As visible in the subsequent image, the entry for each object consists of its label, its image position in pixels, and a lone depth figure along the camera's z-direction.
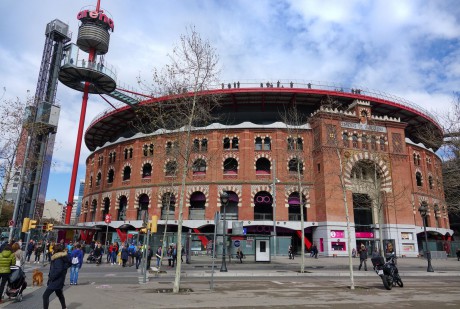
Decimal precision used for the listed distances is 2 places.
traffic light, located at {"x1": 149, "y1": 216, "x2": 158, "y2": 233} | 15.91
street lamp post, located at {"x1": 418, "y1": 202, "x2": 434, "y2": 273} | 22.06
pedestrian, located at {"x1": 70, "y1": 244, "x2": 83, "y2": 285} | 13.93
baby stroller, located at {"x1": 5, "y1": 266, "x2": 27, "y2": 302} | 10.06
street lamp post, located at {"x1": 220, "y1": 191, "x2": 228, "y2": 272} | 17.34
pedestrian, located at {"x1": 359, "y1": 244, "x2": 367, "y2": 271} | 22.44
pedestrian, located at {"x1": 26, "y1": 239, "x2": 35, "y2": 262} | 26.85
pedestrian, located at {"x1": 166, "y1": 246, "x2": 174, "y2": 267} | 24.82
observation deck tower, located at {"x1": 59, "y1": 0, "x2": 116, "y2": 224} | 42.09
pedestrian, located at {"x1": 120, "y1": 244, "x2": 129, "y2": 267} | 24.73
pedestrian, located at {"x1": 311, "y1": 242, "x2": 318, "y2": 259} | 33.53
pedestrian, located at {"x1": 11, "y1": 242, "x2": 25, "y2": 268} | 10.44
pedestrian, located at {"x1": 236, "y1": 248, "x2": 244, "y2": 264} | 27.27
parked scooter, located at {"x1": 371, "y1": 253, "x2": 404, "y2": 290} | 13.33
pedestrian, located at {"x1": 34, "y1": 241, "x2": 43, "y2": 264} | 27.16
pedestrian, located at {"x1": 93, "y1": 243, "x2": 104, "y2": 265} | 25.97
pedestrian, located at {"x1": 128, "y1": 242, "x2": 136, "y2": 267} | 25.45
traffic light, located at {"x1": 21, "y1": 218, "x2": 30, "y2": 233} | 20.25
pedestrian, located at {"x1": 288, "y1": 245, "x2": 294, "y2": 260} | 31.97
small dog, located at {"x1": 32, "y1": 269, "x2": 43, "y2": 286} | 13.24
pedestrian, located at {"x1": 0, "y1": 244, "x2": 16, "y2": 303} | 9.84
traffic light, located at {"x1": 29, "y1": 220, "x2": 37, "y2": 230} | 20.77
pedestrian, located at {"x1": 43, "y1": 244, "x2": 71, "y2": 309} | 8.09
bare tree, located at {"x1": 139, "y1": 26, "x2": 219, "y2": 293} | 14.64
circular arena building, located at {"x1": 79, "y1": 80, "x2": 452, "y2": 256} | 36.62
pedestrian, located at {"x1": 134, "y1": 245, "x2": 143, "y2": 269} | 23.73
